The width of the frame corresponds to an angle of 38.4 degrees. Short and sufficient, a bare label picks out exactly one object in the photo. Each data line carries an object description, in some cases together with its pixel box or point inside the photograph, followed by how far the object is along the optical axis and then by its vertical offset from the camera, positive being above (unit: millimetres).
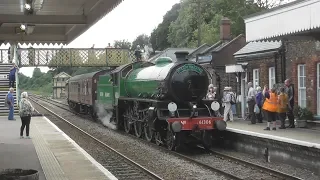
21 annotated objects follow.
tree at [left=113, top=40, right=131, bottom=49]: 111144 +11431
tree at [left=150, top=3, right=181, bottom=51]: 82438 +10572
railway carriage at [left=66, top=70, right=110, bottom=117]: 25616 -131
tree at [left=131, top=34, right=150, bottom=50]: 103375 +11228
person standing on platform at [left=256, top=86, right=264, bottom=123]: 16234 -354
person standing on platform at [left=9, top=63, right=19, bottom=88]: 24003 +801
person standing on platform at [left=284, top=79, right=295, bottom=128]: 14093 -227
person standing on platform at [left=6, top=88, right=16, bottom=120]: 21062 -567
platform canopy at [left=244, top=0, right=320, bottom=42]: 10695 +1713
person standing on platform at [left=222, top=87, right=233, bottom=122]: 17516 -564
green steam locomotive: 13047 -488
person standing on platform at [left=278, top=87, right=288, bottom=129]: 14078 -529
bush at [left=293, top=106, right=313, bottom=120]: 14992 -867
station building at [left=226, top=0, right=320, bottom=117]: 11288 +1364
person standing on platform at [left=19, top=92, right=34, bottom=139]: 14596 -625
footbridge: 35469 +2601
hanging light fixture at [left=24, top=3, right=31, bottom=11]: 12435 +2298
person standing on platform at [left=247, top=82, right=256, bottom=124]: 16922 -384
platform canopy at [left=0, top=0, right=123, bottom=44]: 12633 +2337
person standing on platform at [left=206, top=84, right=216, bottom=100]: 17625 -176
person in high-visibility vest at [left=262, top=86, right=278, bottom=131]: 14094 -557
